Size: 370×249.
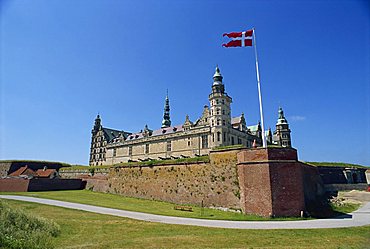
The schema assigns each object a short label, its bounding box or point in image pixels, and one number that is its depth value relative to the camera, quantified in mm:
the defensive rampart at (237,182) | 20109
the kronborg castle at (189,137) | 42875
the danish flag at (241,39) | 19453
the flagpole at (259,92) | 20766
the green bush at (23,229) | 8897
